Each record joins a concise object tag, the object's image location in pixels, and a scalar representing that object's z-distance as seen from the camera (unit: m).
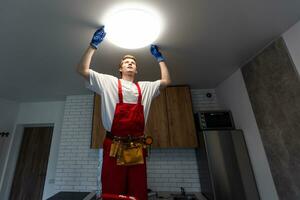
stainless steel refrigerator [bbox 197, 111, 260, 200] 1.72
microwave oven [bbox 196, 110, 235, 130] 2.05
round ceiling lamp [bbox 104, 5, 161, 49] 1.14
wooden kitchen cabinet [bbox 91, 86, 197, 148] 2.16
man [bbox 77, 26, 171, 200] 0.99
